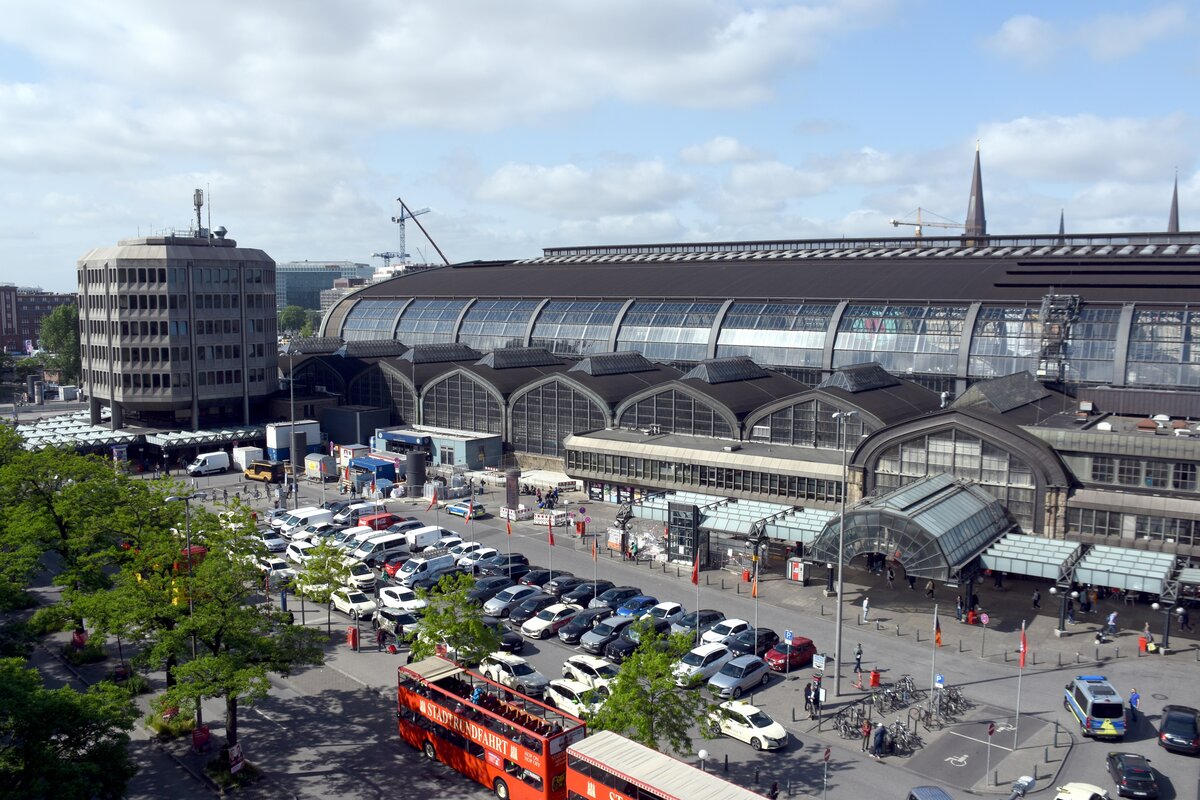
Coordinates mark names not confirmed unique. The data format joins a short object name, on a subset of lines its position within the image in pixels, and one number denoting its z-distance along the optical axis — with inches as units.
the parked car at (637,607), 2065.7
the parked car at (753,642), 1872.5
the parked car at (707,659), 1763.0
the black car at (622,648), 1854.1
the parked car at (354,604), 2097.7
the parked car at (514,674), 1653.5
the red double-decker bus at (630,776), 1085.1
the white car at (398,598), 2098.9
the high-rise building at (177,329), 3846.0
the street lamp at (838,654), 1680.6
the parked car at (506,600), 2130.9
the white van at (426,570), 2272.0
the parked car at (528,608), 2087.8
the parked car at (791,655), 1817.2
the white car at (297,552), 2404.0
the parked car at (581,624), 1975.9
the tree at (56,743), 1023.0
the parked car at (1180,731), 1467.8
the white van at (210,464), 3678.2
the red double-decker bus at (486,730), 1267.2
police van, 1507.1
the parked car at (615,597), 2143.2
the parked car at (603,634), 1903.3
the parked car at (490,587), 2202.3
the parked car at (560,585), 2240.4
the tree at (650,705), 1278.3
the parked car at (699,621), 1962.4
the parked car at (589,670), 1683.1
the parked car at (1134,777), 1317.7
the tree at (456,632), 1546.5
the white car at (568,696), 1544.0
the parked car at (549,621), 2014.0
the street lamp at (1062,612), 1991.4
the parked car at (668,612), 2045.5
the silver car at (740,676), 1686.8
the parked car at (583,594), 2183.8
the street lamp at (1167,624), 1886.3
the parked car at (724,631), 1913.1
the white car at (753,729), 1483.8
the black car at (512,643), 1913.1
